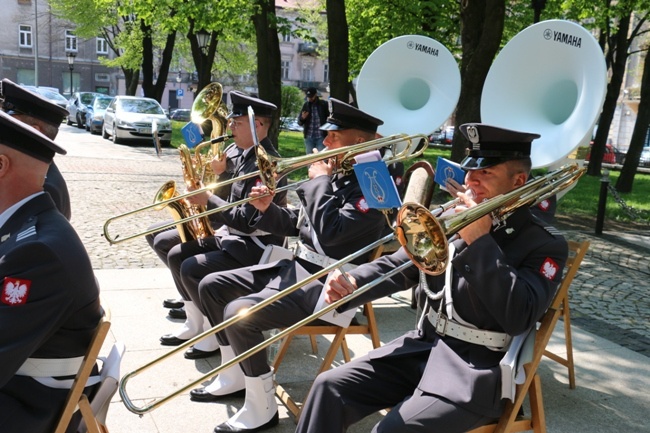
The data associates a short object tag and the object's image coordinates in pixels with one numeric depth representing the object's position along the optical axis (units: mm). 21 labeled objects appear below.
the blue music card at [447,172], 3838
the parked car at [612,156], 33375
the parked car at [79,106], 27991
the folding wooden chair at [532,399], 2766
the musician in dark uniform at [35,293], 2234
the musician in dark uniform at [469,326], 2629
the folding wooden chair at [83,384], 2377
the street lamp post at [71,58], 39456
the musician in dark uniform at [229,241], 4551
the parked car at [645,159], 34031
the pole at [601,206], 10383
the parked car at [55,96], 30217
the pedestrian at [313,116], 15516
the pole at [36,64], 44625
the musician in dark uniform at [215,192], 5204
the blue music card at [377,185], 3059
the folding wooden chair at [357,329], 3172
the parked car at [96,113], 25094
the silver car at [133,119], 21438
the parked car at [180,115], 49738
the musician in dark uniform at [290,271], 3641
